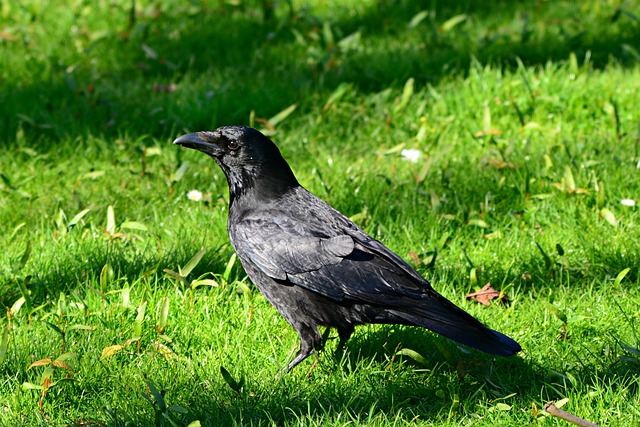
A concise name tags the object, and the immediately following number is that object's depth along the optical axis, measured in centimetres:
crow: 714
